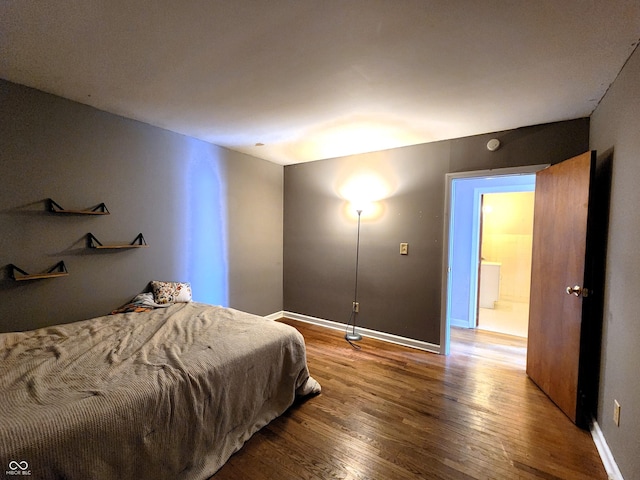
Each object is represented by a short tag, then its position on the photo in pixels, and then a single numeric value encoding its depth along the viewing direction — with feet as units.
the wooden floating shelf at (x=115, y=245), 7.61
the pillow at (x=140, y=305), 8.06
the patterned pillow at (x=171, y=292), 8.86
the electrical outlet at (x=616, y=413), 5.00
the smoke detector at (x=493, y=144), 8.84
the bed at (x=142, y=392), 3.51
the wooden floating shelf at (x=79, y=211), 6.88
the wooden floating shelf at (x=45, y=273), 6.36
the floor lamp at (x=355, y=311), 11.61
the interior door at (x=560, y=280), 6.25
